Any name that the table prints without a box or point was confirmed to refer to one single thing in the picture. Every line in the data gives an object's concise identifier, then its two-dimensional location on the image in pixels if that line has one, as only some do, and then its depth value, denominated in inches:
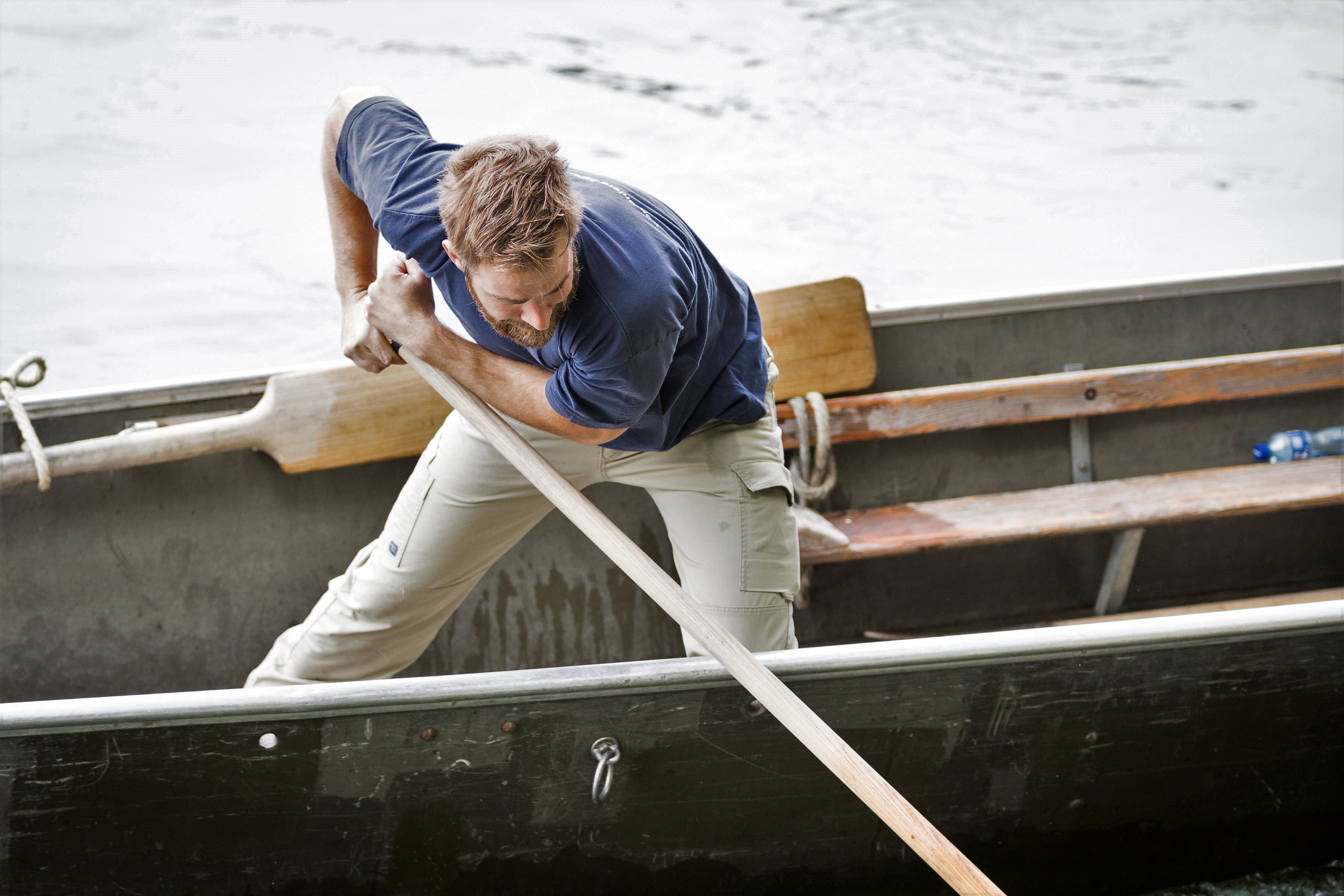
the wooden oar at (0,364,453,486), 286.2
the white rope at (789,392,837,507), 295.1
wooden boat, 259.7
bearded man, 251.9
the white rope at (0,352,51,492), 283.3
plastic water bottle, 310.7
